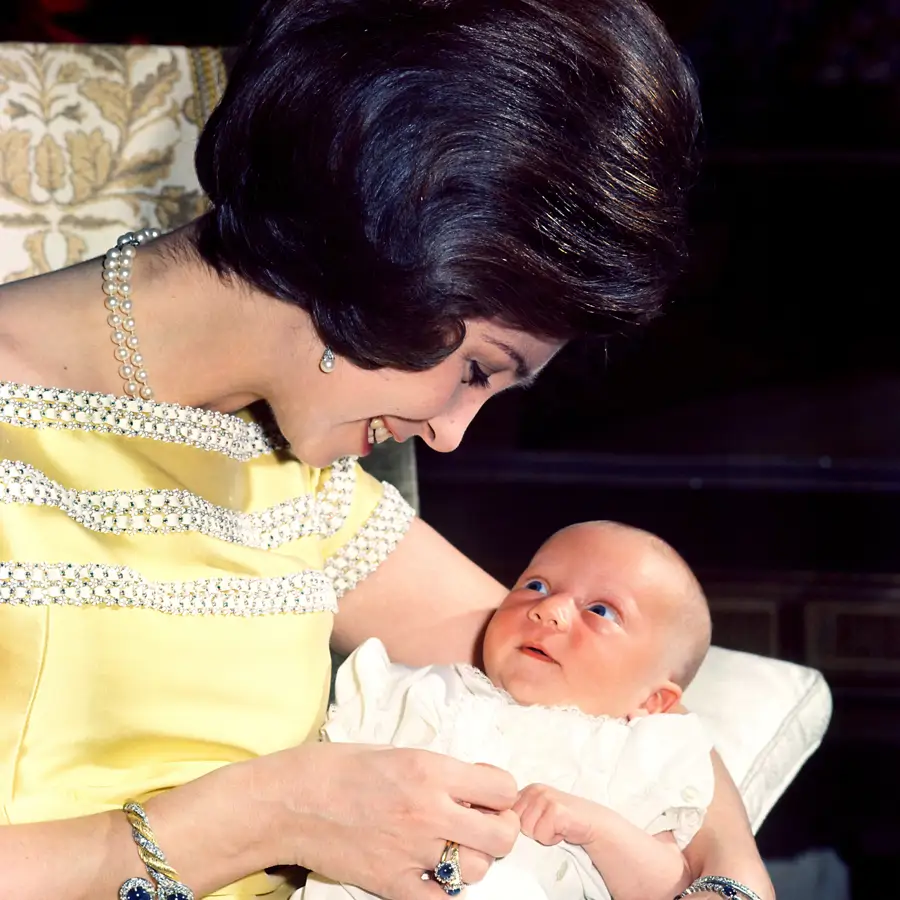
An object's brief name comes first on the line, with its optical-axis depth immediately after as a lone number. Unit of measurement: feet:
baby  4.68
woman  4.40
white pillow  5.28
